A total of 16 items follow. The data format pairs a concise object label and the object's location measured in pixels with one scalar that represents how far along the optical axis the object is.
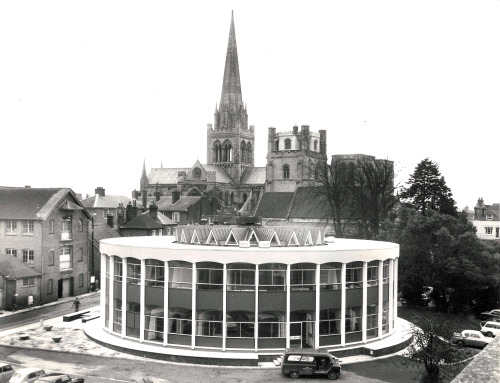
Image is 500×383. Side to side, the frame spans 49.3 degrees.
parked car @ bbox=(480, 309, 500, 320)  48.69
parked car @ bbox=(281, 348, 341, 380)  29.83
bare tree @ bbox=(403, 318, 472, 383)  27.61
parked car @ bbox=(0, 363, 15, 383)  27.92
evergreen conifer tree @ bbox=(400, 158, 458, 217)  88.00
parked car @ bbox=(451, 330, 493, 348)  38.43
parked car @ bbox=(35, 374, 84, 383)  25.92
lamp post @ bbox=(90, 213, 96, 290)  62.56
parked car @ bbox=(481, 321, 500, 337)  40.91
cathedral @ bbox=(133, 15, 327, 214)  137.50
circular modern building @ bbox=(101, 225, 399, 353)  34.12
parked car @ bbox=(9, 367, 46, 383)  26.58
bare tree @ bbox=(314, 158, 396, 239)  68.88
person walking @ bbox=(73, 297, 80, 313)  47.58
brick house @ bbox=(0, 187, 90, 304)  53.72
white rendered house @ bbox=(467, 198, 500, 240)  95.50
